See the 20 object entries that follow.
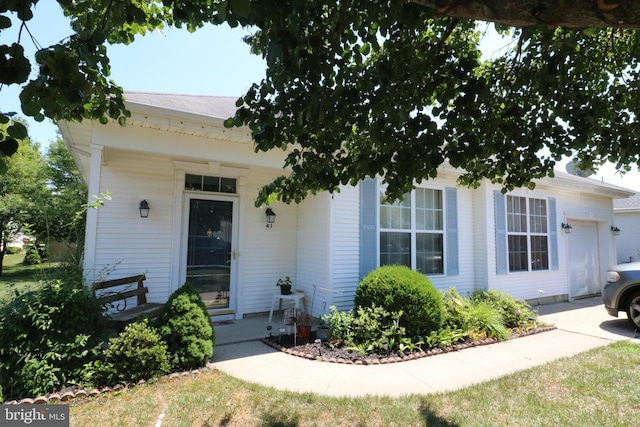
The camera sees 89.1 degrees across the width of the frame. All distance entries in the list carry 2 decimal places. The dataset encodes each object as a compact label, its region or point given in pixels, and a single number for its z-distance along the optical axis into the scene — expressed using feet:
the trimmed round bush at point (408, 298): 15.96
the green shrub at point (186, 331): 12.28
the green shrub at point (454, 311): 17.73
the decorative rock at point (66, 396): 10.19
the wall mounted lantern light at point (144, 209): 17.98
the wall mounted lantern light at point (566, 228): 28.66
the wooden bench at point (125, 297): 13.51
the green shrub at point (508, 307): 19.87
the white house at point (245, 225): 16.20
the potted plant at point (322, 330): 16.90
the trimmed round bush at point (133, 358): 11.16
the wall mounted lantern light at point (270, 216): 21.59
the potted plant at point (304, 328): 16.65
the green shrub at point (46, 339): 10.44
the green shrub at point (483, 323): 17.44
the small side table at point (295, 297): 19.70
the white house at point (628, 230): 44.86
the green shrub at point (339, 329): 15.76
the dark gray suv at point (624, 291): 18.80
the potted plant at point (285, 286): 20.38
